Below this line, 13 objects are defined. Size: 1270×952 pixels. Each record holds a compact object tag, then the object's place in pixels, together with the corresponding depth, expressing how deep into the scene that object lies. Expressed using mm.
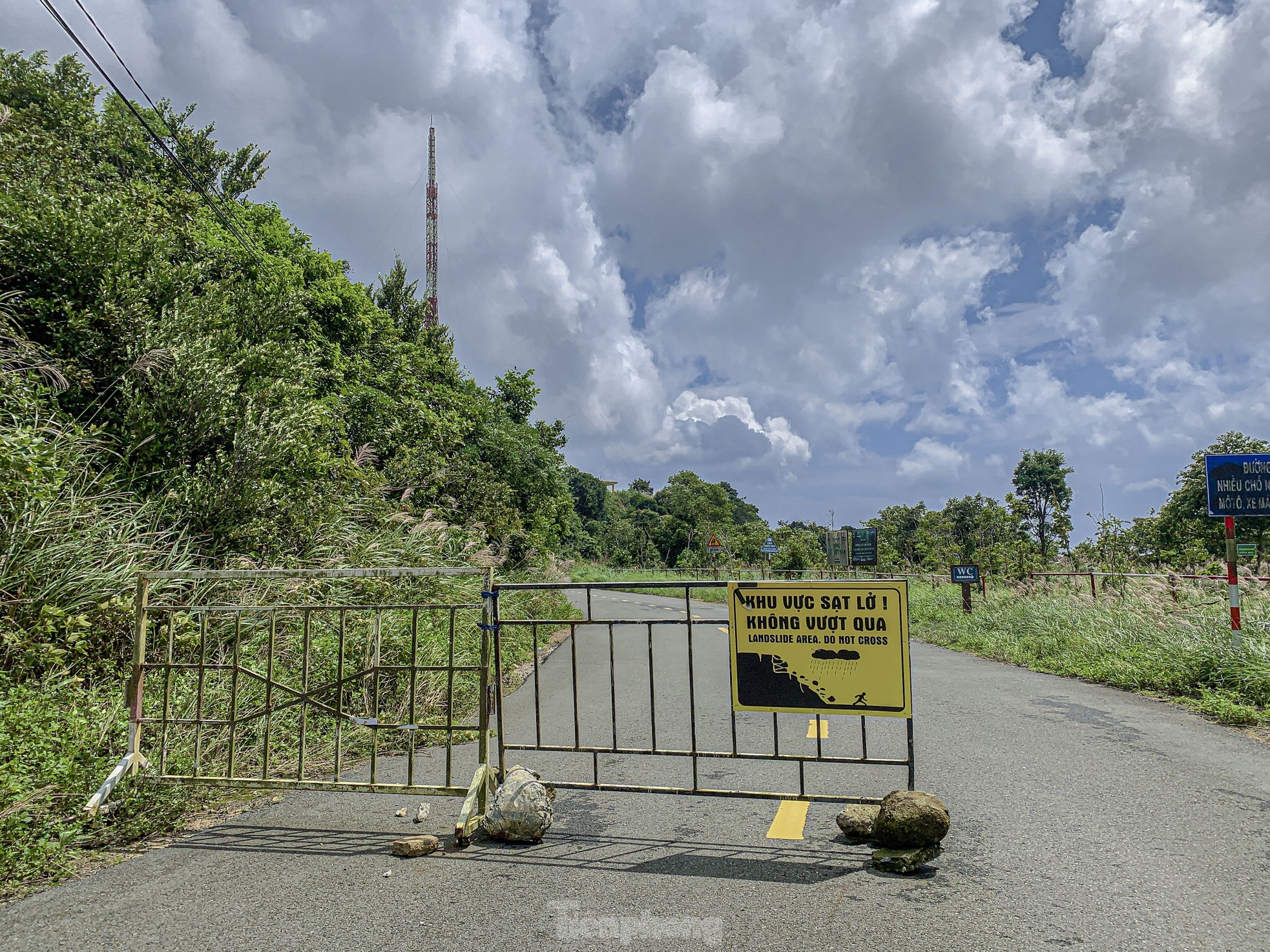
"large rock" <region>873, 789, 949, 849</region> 4051
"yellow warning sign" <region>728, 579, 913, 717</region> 4594
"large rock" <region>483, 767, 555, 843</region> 4457
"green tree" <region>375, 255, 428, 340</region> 32406
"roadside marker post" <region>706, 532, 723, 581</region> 34862
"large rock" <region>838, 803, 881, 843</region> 4379
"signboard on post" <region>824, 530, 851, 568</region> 33844
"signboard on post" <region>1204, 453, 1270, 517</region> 9539
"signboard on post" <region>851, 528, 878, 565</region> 25594
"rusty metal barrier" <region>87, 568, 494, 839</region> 4844
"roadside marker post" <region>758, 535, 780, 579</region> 33512
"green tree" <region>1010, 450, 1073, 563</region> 43031
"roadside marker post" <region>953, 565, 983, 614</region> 18000
